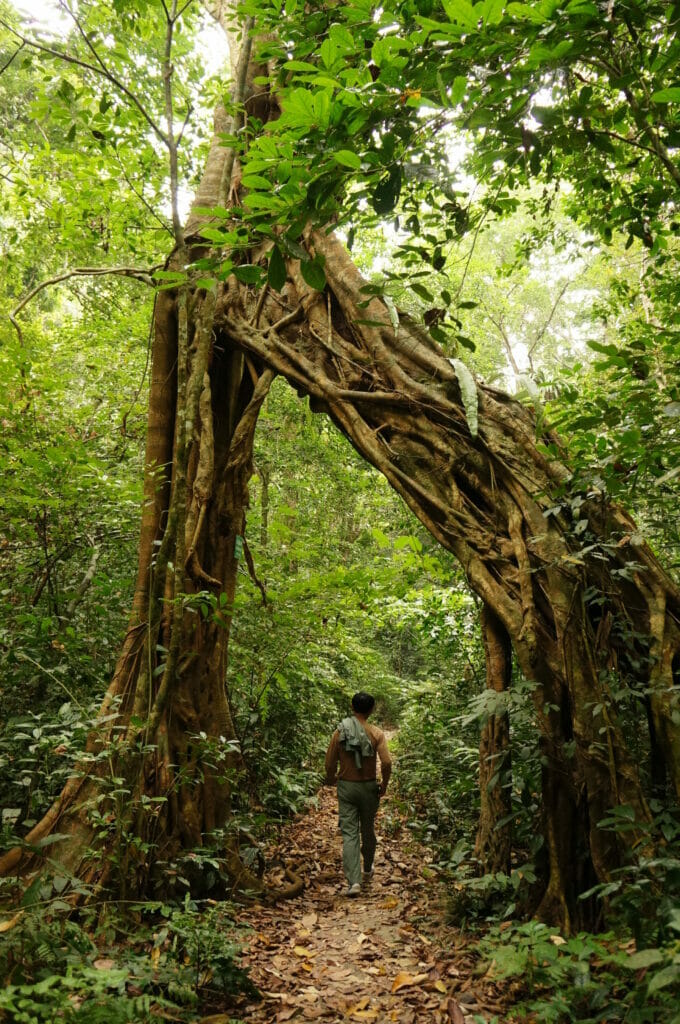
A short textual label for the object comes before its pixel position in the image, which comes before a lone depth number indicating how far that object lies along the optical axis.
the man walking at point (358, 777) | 4.70
